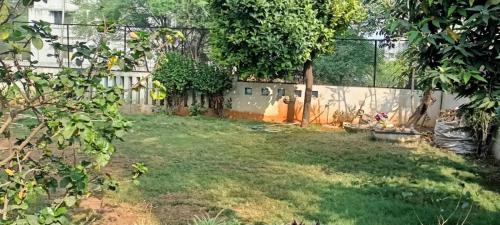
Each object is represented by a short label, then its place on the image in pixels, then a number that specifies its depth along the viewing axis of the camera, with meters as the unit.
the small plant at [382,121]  7.80
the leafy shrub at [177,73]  9.43
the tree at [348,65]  10.14
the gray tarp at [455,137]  6.57
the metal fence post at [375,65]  9.36
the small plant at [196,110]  9.61
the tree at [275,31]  7.82
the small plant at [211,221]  2.78
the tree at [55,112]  1.87
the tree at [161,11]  12.85
